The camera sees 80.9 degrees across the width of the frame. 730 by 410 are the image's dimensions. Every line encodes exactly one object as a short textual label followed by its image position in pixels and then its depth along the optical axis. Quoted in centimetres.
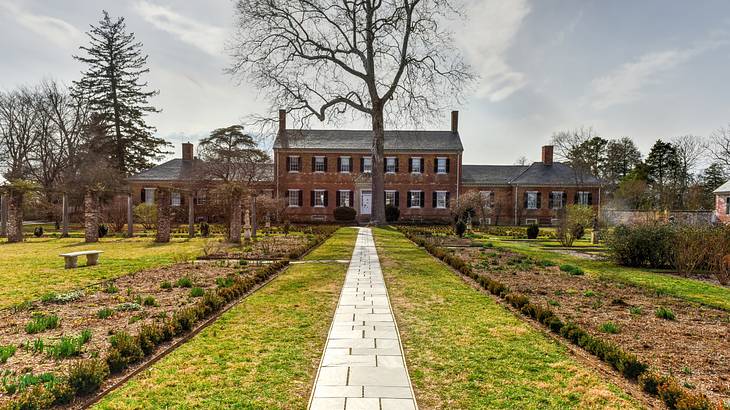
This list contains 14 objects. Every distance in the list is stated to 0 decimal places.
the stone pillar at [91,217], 1845
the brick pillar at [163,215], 1806
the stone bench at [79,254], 1064
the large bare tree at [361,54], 2473
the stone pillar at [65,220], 2105
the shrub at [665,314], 617
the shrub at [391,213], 3409
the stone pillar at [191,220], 2114
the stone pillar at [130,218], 2086
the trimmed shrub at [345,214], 3388
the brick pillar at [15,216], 1858
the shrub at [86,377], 348
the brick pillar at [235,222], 1670
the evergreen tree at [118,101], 4009
